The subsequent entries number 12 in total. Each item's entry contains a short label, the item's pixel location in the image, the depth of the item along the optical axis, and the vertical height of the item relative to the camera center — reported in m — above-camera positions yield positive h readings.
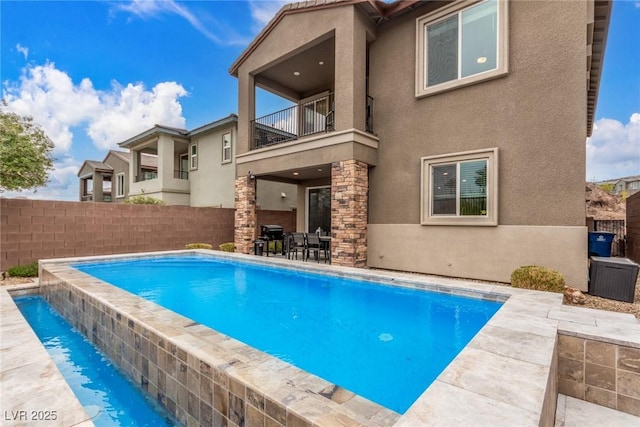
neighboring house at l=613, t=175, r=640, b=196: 32.59 +3.58
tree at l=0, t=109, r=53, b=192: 9.34 +1.87
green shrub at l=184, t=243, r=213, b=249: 13.45 -1.39
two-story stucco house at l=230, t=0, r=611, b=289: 6.77 +2.28
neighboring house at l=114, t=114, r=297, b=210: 17.09 +2.61
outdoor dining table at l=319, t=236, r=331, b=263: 10.44 -0.89
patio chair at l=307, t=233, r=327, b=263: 10.44 -0.97
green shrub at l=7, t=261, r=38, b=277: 8.81 -1.66
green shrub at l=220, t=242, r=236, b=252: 13.42 -1.42
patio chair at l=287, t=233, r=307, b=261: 10.89 -0.99
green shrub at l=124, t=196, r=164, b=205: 16.30 +0.68
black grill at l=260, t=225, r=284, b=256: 13.10 -0.86
